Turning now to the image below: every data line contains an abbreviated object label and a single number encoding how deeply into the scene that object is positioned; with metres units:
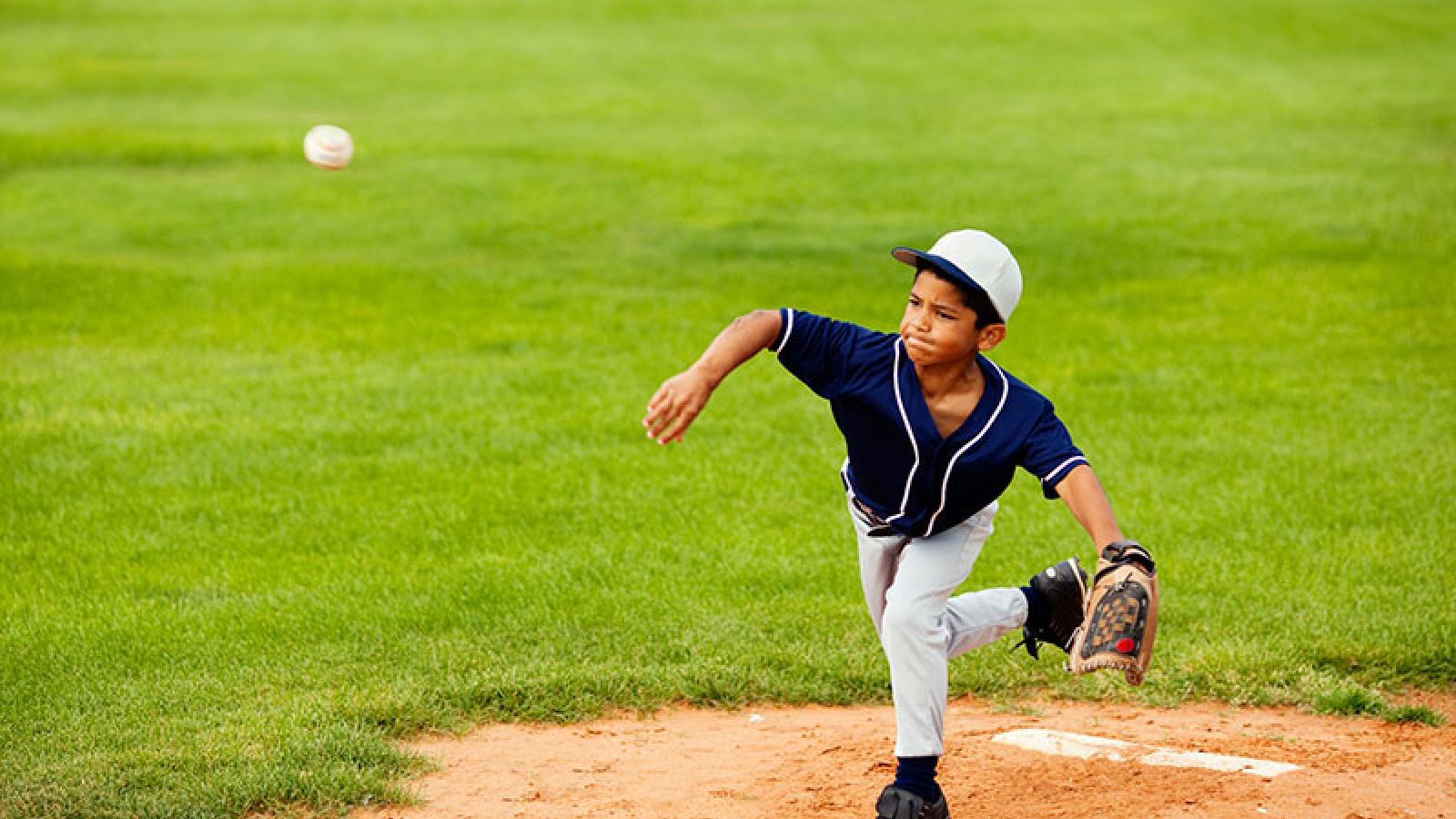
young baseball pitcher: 9.80
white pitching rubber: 11.24
